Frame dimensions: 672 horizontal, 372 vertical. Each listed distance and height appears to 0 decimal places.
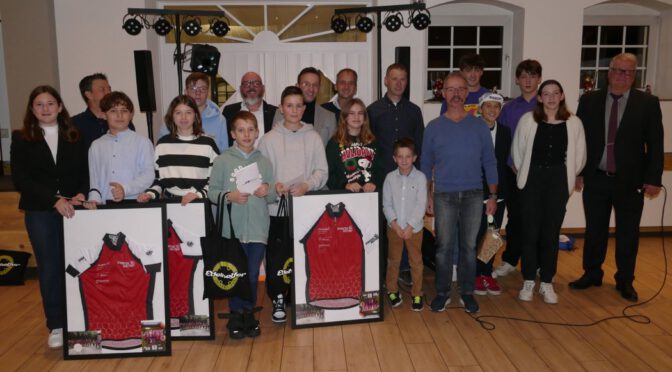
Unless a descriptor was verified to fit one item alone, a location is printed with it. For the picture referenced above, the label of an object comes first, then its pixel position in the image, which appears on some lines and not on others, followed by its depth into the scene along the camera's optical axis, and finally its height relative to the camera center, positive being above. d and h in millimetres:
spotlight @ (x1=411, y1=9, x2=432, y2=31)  4883 +819
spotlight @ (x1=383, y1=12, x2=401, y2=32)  4934 +814
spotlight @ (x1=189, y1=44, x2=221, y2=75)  4441 +461
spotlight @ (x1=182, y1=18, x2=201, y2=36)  4676 +747
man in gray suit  4059 +22
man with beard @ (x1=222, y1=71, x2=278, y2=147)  4148 +73
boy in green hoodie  3250 -495
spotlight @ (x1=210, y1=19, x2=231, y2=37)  4800 +757
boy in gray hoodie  3488 -236
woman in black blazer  3113 -365
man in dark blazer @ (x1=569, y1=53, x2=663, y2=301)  3953 -346
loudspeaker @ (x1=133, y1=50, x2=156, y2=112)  4301 +304
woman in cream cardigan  3787 -391
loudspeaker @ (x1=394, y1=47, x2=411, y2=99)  4680 +494
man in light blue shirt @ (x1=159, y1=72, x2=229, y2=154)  3873 +28
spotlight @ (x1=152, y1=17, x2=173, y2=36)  4641 +754
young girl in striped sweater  3271 -240
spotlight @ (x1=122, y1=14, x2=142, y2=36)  4664 +752
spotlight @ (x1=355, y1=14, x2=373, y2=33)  4930 +800
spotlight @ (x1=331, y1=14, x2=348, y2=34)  4910 +799
